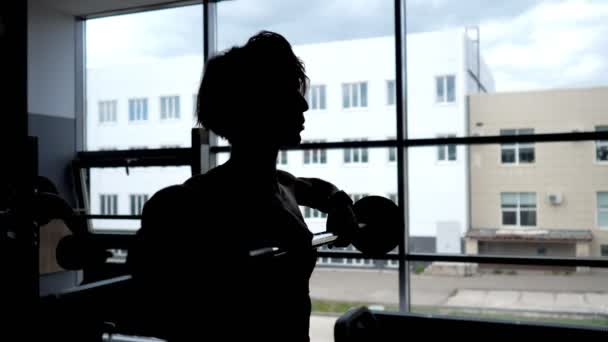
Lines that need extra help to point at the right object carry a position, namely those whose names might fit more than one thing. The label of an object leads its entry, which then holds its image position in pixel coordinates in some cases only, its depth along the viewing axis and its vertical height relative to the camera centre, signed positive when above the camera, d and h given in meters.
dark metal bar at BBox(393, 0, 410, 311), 3.78 +0.33
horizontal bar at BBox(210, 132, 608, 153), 3.43 +0.24
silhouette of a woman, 0.59 -0.05
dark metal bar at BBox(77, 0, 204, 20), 4.54 +1.46
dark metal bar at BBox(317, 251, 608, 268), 3.39 -0.54
